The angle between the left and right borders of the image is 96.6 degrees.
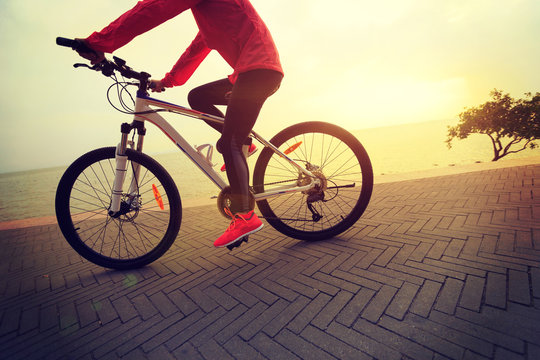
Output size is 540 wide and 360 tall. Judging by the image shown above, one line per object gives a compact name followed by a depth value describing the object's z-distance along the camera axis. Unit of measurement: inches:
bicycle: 80.4
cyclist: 61.7
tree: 504.7
